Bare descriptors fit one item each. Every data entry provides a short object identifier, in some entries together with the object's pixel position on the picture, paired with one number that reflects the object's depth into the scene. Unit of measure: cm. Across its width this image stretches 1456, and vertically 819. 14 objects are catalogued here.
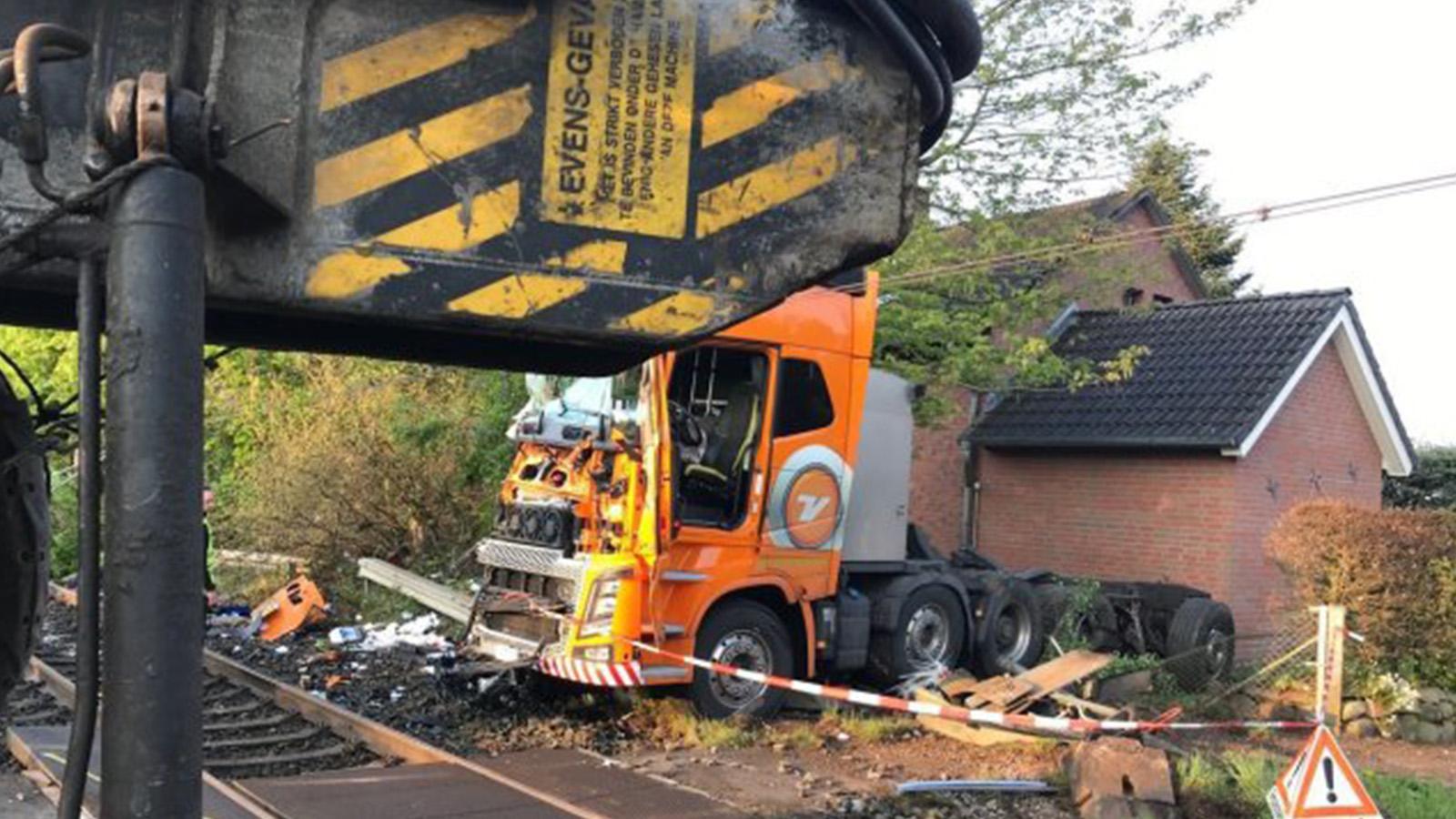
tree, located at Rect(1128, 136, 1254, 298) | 1870
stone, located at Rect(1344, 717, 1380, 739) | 1160
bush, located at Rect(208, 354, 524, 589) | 1550
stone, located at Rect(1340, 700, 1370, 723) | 1170
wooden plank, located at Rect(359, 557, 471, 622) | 1273
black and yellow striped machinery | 196
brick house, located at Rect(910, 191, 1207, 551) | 1538
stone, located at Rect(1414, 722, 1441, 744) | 1155
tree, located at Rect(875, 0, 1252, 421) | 1388
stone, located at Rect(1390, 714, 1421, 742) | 1152
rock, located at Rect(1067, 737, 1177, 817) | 739
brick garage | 1688
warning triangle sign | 599
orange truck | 920
